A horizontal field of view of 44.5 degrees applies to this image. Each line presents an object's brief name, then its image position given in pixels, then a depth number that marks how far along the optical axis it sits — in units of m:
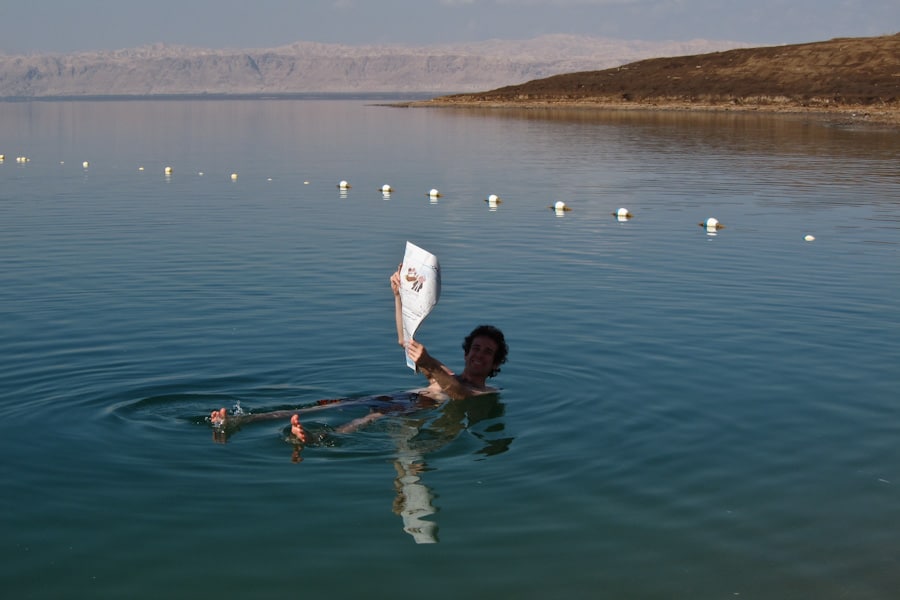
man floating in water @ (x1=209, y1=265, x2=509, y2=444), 11.97
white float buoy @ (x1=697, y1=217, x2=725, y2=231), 28.72
